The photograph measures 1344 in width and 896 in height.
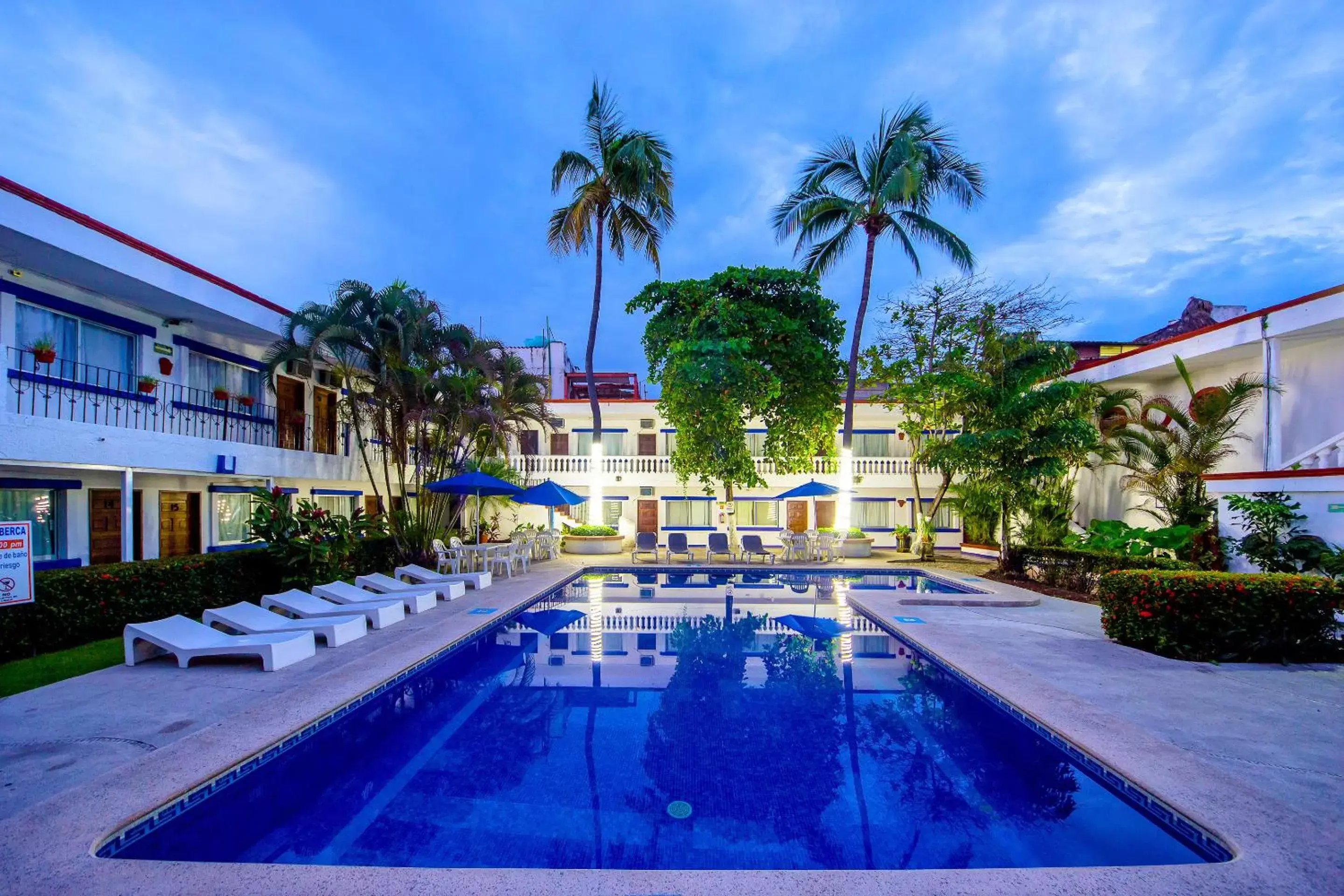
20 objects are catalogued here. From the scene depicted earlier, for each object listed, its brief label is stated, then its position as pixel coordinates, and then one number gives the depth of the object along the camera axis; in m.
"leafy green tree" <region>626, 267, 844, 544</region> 17.31
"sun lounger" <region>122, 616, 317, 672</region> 7.37
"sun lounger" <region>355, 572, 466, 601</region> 12.08
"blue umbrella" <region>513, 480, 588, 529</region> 16.38
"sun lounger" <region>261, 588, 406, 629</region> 9.46
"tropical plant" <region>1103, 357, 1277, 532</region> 12.96
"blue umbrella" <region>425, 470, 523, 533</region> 14.30
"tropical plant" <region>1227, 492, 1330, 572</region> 9.88
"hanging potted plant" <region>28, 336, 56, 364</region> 9.47
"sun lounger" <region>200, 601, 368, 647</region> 8.23
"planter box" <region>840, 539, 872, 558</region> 20.38
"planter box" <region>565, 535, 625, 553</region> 20.50
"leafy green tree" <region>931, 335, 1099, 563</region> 13.27
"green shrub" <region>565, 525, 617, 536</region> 20.75
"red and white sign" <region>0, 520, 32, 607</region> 6.32
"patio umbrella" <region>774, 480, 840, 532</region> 18.61
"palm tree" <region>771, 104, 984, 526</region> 17.98
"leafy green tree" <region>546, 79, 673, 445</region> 19.17
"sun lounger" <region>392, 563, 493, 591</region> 13.23
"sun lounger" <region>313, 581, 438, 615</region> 10.51
